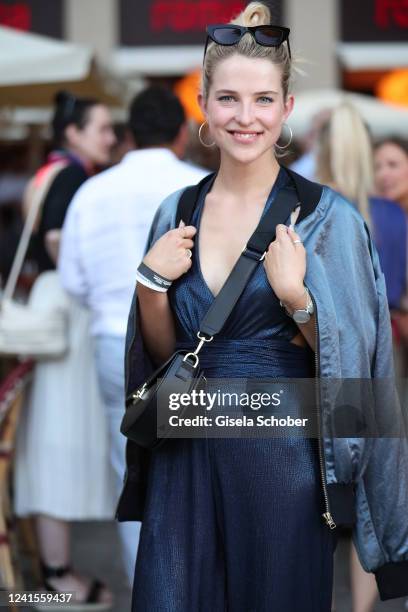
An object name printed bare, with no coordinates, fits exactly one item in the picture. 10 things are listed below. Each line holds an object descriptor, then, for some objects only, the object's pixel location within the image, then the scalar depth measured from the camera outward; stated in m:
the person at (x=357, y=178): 5.71
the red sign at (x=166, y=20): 15.18
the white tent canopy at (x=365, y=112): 11.35
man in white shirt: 5.52
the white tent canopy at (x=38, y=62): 7.61
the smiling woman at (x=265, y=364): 3.39
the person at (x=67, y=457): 6.44
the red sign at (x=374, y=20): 15.26
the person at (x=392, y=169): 7.35
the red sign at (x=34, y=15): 15.29
